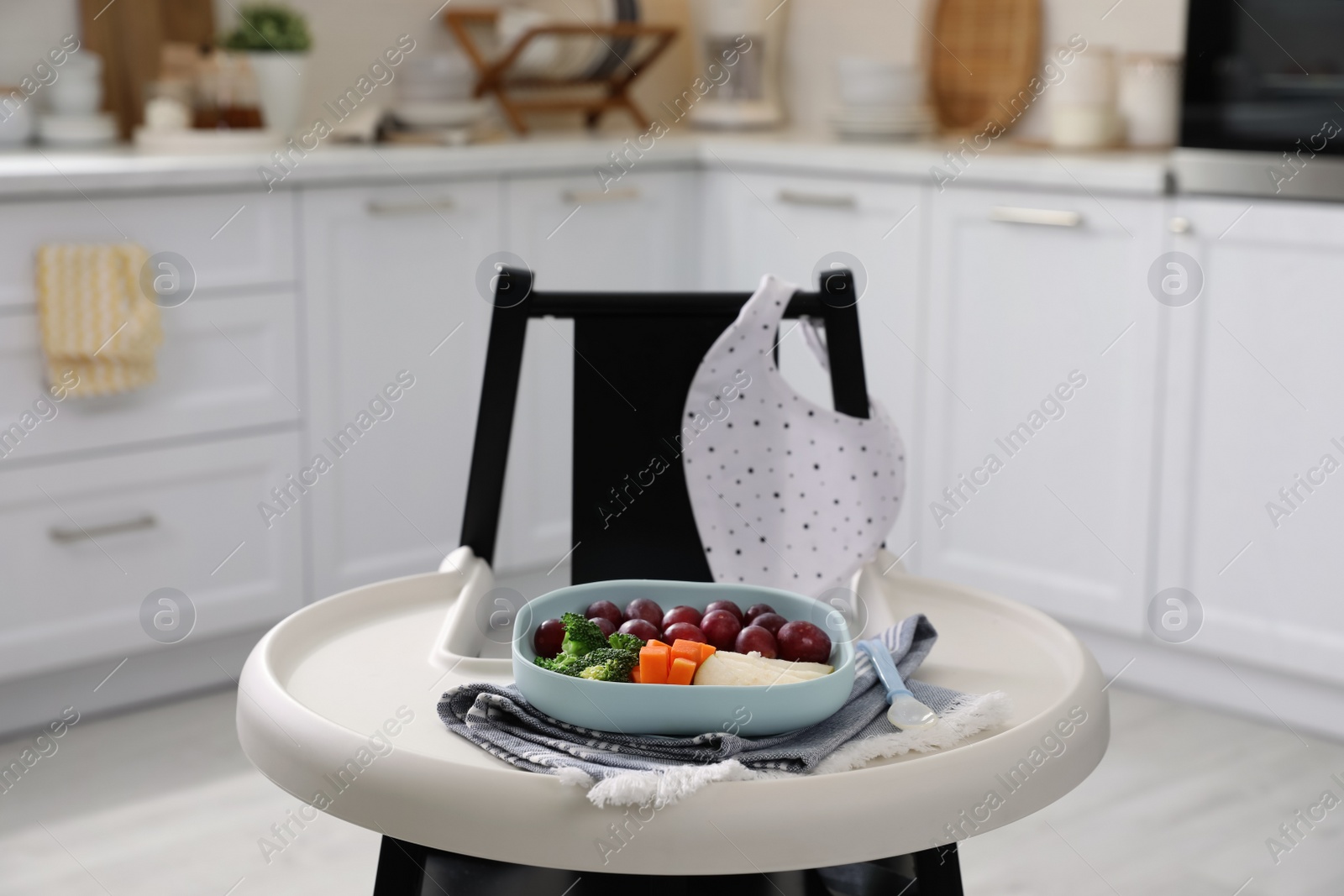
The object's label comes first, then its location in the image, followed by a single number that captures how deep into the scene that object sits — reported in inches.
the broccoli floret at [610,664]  84.0
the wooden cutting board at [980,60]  169.5
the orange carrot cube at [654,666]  83.7
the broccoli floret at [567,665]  84.4
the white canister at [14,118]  143.4
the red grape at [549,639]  86.7
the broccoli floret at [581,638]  85.1
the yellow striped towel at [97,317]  130.3
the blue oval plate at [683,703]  83.4
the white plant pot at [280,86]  154.7
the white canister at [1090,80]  151.8
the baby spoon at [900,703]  84.9
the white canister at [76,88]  146.7
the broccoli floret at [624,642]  84.6
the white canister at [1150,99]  155.5
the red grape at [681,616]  87.0
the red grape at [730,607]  87.7
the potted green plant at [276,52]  153.5
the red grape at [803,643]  85.7
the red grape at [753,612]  87.8
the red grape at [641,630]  86.4
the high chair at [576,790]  81.3
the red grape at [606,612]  87.9
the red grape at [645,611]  87.6
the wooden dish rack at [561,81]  174.6
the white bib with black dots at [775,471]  97.6
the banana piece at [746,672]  83.9
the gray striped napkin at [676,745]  81.4
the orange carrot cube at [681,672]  83.7
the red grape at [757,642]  85.6
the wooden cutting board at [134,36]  153.7
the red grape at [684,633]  85.9
